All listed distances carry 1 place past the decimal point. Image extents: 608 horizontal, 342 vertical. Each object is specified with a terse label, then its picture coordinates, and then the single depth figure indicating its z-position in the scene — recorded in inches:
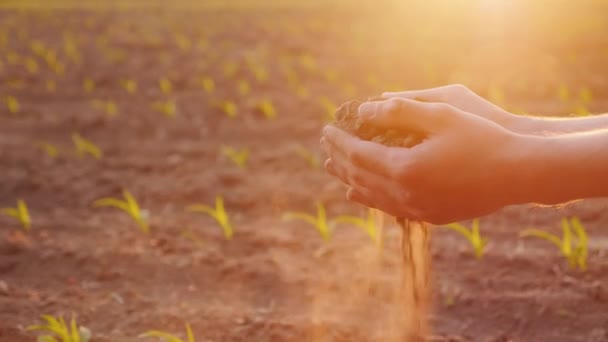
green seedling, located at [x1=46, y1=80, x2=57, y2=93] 280.1
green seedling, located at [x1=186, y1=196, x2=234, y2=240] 146.4
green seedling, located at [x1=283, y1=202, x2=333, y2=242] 143.6
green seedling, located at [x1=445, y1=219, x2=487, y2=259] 134.2
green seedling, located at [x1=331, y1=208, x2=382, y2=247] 135.9
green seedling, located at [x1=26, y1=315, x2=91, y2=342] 99.6
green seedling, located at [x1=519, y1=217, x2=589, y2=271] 128.2
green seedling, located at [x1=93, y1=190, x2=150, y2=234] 147.9
